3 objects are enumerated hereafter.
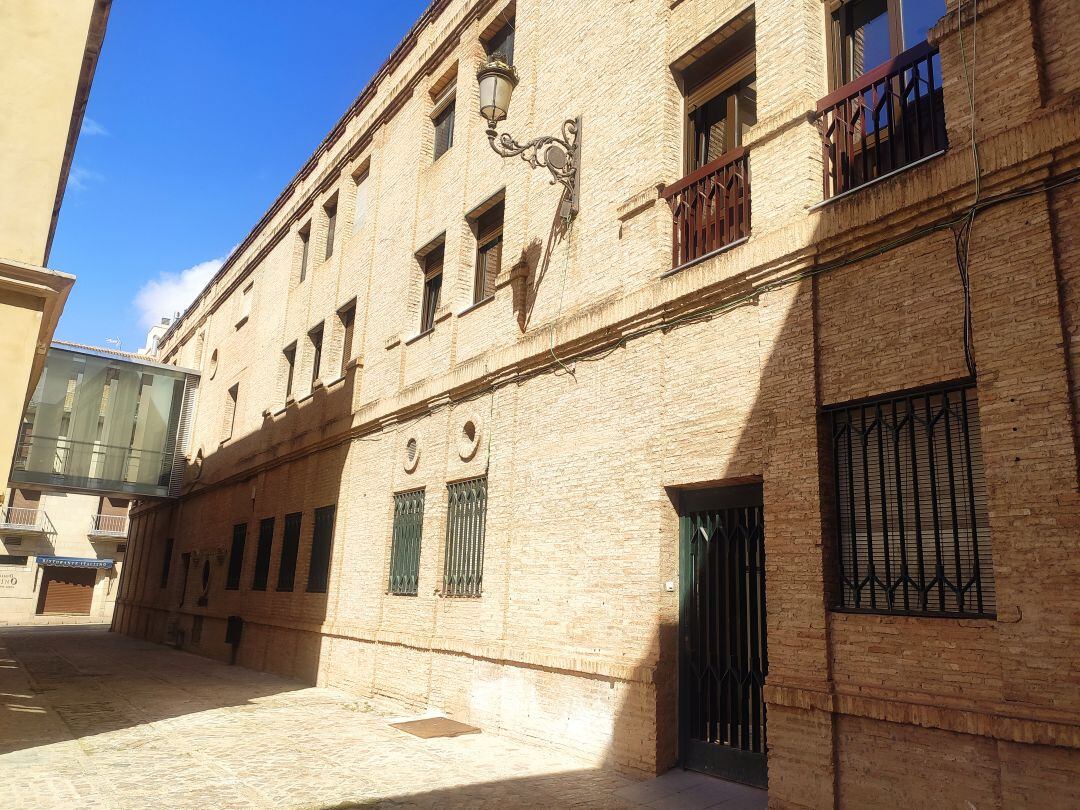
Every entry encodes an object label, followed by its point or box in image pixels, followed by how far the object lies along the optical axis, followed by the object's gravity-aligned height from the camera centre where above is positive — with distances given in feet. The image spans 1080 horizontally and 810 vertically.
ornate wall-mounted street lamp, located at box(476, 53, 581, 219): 29.35 +17.16
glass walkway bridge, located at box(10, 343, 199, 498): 71.77 +13.03
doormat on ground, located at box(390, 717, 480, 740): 29.17 -5.23
